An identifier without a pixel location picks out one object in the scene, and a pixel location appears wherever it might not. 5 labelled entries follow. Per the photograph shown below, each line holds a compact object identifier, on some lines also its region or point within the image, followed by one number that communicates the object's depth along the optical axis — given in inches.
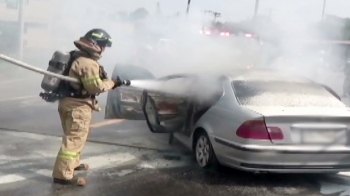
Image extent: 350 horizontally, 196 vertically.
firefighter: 188.2
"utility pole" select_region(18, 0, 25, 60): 632.8
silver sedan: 192.4
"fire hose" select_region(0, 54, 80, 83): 181.8
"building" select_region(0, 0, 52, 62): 492.9
